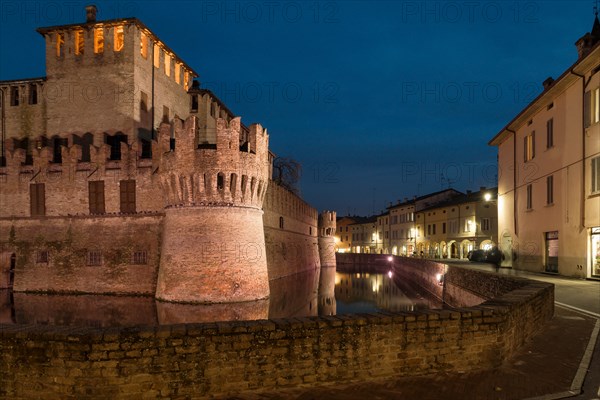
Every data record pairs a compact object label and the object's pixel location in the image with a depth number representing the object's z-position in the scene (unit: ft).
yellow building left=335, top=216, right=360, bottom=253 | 323.37
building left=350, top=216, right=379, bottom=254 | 283.38
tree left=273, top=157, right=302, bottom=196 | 202.90
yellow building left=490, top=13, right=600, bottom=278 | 58.03
